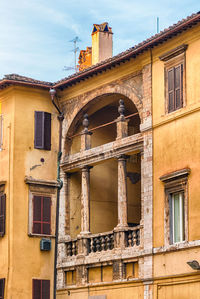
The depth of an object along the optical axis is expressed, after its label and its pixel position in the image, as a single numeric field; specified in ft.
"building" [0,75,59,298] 104.68
